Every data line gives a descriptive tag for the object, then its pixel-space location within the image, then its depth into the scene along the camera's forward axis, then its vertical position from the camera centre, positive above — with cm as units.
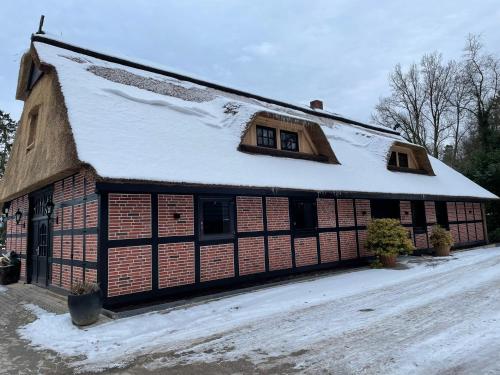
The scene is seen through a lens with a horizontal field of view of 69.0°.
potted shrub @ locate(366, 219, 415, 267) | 1066 -60
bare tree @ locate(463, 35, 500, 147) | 2623 +979
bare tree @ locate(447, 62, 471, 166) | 2741 +843
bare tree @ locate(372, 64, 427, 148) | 2909 +915
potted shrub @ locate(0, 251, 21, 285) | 1129 -104
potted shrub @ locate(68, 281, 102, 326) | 578 -113
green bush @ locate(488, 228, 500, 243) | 1884 -105
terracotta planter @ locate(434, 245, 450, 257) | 1325 -118
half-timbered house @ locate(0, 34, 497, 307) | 690 +96
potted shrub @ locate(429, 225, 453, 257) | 1323 -84
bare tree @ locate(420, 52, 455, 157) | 2817 +979
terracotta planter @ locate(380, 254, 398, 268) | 1076 -118
